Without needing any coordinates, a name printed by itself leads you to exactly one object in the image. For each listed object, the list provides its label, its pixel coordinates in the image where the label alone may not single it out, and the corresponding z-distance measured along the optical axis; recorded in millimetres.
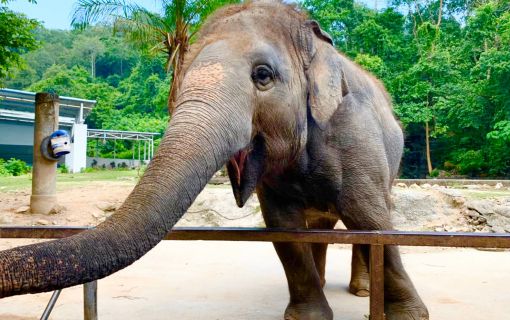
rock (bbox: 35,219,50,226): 8547
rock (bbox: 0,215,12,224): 8422
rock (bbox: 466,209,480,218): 9212
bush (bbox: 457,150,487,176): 22984
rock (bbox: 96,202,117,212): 9763
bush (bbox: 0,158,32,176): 23525
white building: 27703
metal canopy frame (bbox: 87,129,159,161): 31859
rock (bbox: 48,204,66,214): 9090
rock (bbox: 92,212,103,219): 9383
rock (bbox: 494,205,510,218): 9227
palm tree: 14078
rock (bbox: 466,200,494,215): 9273
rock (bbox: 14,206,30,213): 9109
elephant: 1595
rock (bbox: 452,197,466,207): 9531
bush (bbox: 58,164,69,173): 23516
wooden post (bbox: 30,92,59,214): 9039
